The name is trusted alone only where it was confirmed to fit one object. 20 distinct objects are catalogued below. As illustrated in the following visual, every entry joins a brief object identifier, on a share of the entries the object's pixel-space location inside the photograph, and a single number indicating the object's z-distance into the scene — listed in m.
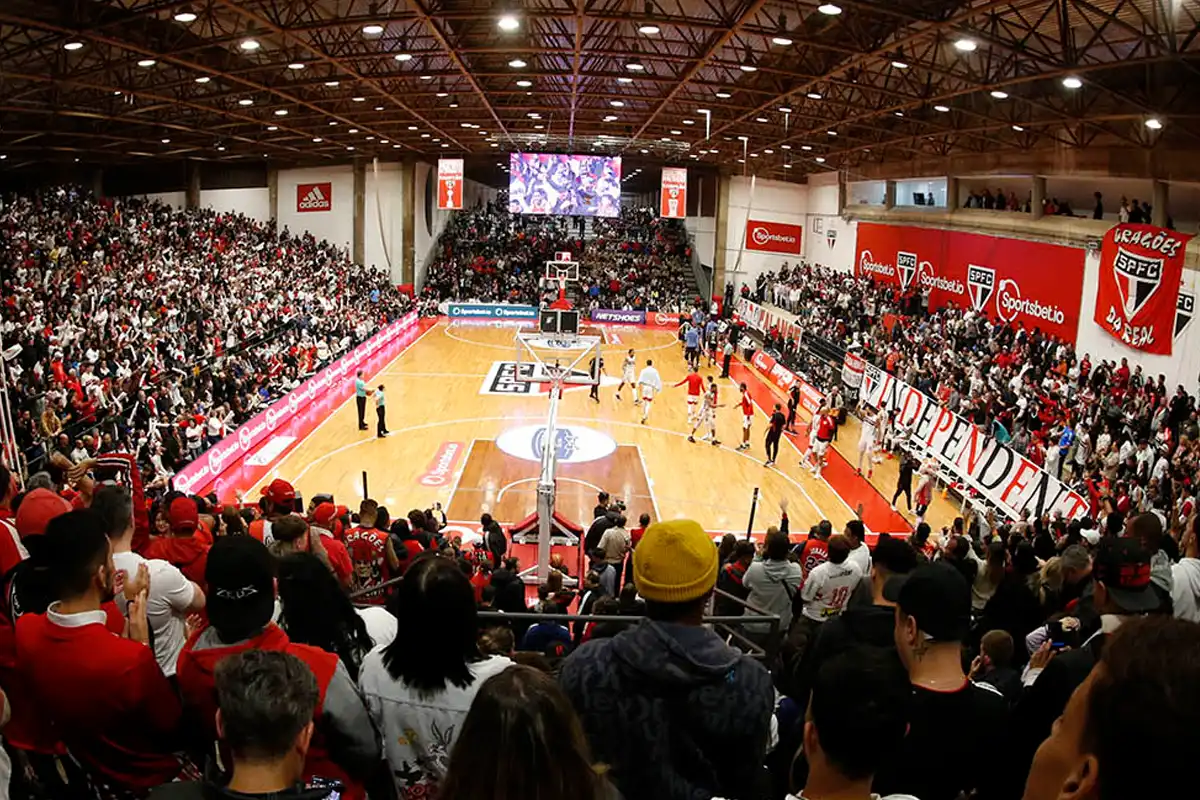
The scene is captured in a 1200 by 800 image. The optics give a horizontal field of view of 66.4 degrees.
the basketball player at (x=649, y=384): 23.56
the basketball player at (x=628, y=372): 26.53
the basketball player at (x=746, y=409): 21.24
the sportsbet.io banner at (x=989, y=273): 23.56
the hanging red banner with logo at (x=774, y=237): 46.53
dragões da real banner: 18.28
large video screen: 36.50
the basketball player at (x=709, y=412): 21.95
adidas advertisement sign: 45.50
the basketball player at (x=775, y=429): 19.67
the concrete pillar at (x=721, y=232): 46.56
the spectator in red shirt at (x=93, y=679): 2.89
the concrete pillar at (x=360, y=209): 44.47
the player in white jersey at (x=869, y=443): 19.50
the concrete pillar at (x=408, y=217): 44.75
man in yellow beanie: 2.43
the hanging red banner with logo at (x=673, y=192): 34.91
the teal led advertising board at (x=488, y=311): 41.88
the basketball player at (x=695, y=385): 21.95
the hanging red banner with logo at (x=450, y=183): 34.39
